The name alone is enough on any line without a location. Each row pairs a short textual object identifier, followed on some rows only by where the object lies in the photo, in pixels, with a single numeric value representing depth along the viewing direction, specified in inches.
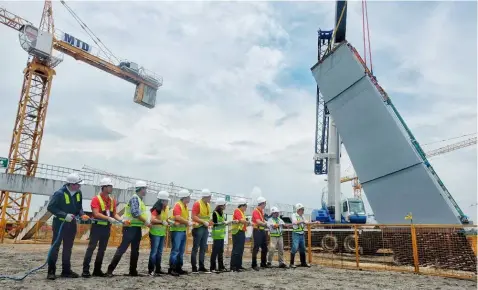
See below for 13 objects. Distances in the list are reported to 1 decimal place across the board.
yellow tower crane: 1141.7
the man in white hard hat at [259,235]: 314.8
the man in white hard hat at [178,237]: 258.4
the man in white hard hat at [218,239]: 289.4
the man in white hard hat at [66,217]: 214.5
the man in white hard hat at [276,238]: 333.4
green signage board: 847.7
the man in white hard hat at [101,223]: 224.4
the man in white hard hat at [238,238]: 296.5
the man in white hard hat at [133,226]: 232.2
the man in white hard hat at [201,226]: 275.4
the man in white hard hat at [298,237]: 342.6
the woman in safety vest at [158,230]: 250.1
